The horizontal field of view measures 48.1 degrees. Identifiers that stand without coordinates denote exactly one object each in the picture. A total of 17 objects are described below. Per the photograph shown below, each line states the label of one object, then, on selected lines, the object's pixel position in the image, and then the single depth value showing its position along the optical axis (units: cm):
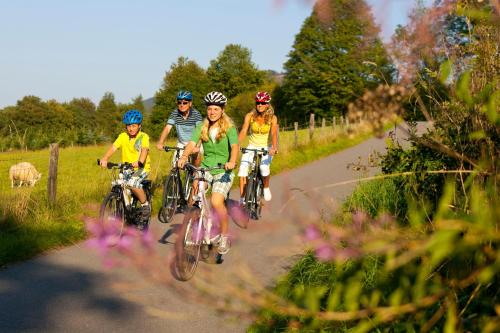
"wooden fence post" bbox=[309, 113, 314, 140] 2564
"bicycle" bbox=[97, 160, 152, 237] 739
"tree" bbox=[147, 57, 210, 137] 9106
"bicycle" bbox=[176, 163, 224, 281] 562
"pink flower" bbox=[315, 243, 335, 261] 159
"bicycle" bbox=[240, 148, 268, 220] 891
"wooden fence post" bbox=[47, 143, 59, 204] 902
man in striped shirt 962
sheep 1866
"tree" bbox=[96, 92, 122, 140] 16109
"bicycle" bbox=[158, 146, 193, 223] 905
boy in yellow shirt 784
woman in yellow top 898
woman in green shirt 646
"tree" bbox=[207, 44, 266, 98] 9862
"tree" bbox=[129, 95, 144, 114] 15238
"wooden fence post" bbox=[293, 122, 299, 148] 2233
